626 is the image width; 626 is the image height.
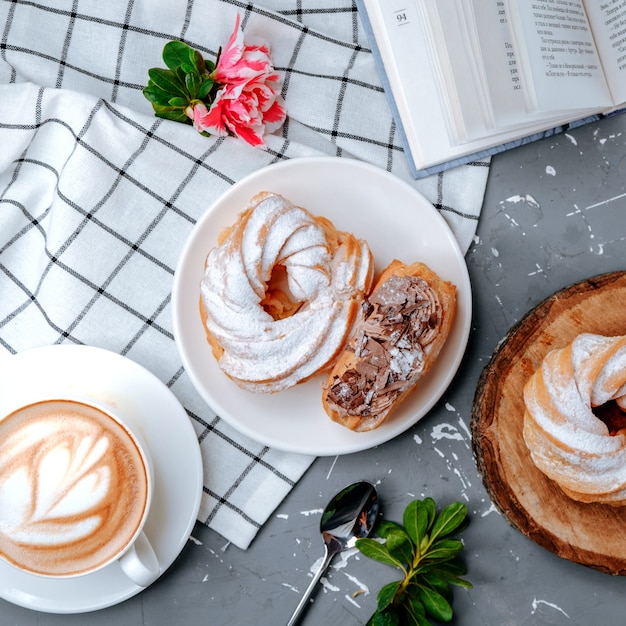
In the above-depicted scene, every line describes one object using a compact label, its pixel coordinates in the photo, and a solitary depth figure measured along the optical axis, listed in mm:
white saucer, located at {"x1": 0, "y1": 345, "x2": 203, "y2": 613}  841
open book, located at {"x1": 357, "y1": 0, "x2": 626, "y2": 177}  843
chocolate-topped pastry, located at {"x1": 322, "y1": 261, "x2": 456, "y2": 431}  805
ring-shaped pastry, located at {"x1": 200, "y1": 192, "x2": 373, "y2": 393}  819
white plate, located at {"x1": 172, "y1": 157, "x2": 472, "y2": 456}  844
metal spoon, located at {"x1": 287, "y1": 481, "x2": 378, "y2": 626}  862
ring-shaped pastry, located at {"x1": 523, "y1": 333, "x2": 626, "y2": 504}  782
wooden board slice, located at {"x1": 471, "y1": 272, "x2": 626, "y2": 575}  817
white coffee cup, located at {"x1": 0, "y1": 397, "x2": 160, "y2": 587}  792
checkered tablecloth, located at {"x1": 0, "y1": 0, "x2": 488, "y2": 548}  867
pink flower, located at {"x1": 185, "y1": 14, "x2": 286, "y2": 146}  846
